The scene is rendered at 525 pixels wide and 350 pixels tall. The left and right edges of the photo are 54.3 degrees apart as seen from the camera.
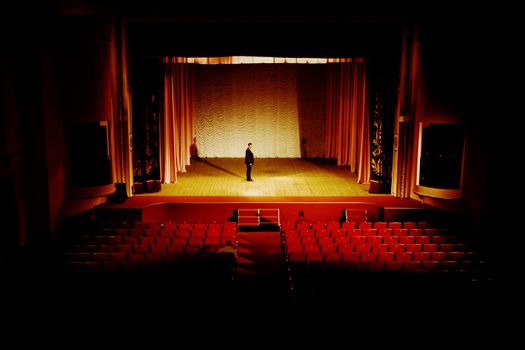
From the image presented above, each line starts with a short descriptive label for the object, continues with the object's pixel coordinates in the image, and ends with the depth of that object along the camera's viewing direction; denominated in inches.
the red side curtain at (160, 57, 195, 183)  587.2
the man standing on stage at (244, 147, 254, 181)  571.8
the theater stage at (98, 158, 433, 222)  492.1
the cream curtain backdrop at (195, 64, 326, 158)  689.6
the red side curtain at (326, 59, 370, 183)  602.5
